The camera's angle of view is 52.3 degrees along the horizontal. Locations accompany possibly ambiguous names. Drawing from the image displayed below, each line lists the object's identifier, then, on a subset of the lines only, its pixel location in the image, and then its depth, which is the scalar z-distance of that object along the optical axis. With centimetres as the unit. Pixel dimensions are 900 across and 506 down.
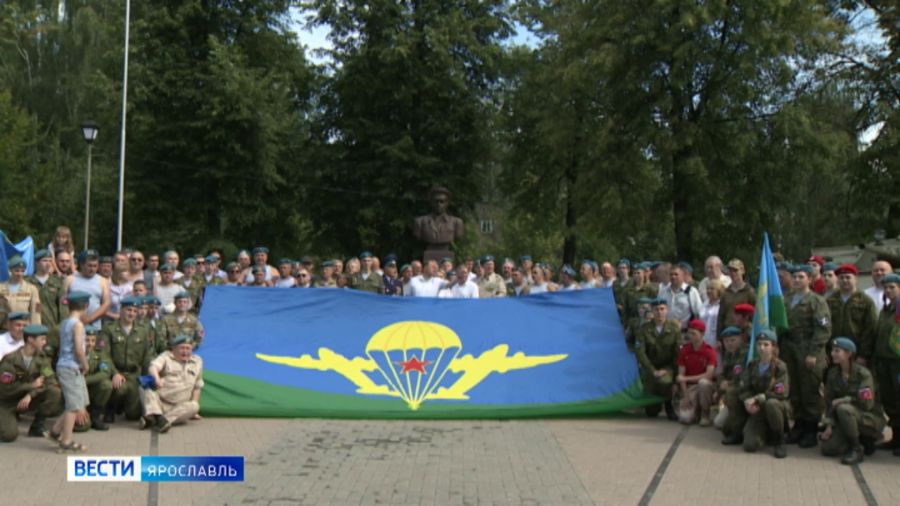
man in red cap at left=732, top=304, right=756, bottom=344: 977
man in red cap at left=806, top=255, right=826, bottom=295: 1064
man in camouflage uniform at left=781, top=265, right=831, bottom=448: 891
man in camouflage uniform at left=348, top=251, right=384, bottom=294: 1288
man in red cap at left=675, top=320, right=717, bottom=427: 991
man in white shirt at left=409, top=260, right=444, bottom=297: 1255
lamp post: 1995
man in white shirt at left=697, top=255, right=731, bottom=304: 1071
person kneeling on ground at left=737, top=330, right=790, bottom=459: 853
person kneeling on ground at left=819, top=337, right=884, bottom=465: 828
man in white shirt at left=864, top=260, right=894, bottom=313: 979
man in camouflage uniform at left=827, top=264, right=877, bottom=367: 908
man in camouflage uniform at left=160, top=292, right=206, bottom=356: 1023
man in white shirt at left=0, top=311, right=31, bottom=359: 927
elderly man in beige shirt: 947
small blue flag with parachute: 898
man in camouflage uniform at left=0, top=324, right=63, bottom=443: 888
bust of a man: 1664
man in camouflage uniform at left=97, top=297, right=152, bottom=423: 990
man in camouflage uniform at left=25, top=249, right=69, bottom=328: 1041
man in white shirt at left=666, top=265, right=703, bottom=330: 1092
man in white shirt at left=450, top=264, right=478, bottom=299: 1233
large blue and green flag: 1003
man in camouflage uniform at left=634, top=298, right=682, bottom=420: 1010
